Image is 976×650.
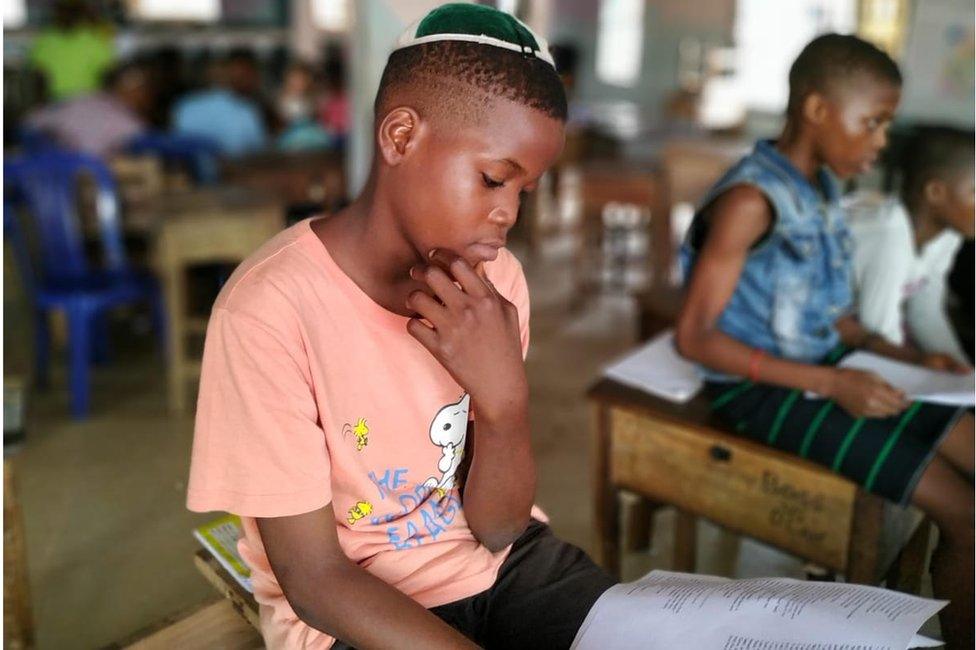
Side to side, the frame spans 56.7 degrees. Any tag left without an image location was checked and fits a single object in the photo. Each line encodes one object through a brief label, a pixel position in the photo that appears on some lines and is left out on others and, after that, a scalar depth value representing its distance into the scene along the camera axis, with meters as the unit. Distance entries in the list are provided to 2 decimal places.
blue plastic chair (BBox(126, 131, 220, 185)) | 4.52
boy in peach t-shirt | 1.02
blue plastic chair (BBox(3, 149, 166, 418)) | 3.24
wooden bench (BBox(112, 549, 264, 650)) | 1.19
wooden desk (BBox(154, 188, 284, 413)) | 3.16
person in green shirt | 5.77
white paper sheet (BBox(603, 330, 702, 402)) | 1.85
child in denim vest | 1.52
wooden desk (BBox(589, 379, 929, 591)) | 1.60
